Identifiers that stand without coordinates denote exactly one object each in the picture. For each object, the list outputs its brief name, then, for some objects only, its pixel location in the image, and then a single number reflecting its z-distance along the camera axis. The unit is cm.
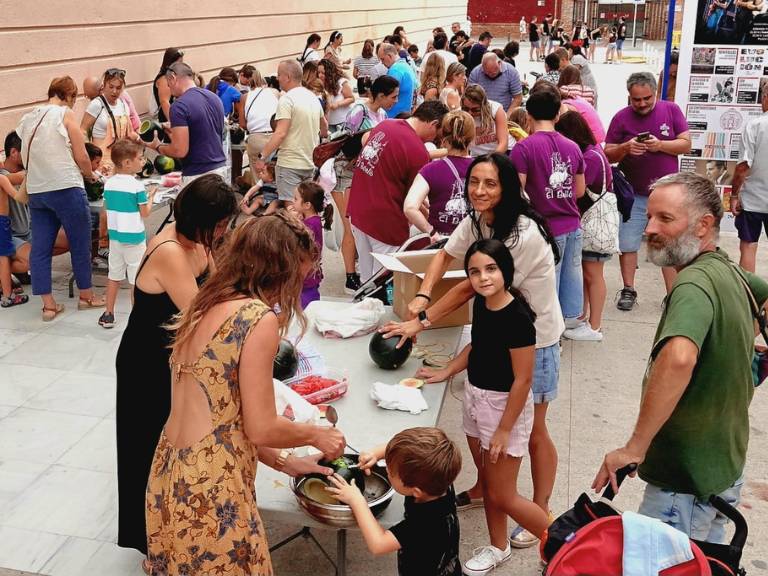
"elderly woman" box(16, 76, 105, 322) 660
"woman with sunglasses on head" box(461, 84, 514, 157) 676
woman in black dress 331
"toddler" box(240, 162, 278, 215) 834
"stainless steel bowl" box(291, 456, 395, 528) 305
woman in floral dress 259
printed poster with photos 862
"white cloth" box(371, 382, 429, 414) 382
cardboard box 461
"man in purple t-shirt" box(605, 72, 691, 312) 708
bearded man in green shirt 267
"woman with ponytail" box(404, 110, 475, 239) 534
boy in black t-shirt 284
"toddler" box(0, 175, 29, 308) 683
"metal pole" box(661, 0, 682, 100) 941
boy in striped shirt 656
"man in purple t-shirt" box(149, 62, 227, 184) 750
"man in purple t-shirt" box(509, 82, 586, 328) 546
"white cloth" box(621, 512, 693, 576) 227
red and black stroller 228
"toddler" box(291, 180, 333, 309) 558
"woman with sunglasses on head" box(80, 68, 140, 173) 852
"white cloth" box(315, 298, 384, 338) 465
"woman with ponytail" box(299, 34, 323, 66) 1510
